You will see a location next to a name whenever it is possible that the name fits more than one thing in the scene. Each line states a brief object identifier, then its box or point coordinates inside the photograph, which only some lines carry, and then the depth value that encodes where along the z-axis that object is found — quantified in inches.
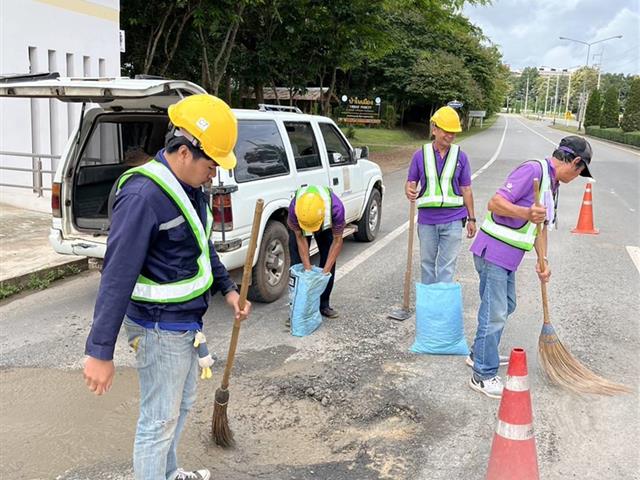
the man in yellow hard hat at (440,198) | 198.5
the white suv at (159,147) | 196.4
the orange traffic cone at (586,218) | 394.0
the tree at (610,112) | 2181.3
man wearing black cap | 151.6
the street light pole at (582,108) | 2975.1
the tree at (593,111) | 2364.7
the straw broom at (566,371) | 166.7
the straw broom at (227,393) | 120.8
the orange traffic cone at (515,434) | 114.6
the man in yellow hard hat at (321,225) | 196.2
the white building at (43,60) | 398.3
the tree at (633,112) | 1706.4
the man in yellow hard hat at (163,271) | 87.9
